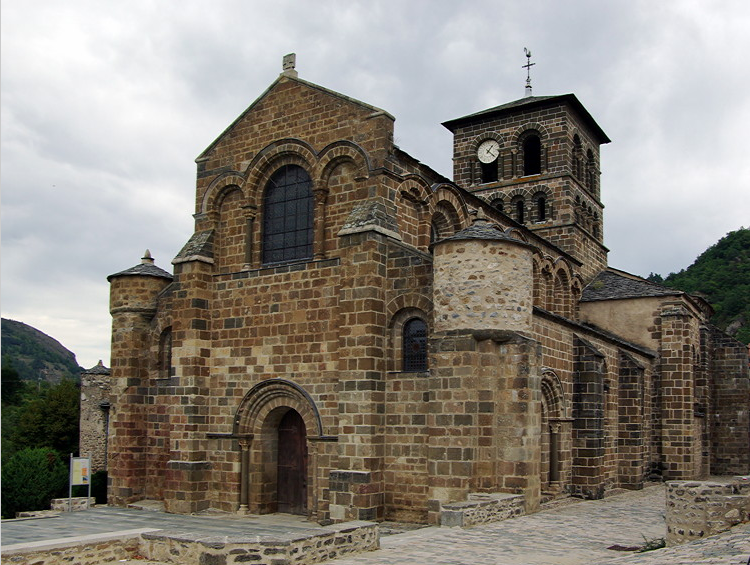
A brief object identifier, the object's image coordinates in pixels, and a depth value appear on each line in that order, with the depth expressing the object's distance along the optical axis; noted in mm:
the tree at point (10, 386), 64212
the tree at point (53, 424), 34062
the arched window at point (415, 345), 16672
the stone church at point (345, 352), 15422
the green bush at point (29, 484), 25438
